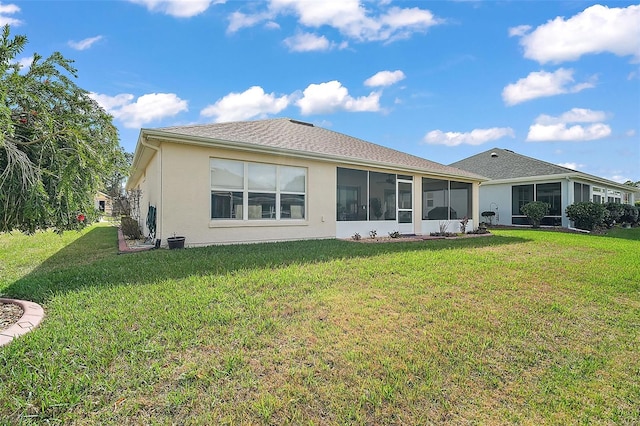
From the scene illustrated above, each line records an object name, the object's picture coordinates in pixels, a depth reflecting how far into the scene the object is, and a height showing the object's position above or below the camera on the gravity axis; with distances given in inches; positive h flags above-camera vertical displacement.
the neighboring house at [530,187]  693.9 +72.4
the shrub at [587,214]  627.2 +4.2
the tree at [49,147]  125.8 +31.3
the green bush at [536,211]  678.5 +11.5
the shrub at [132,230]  442.1 -20.6
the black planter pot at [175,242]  317.7 -26.2
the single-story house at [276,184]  331.3 +42.9
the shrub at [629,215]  824.8 +2.8
